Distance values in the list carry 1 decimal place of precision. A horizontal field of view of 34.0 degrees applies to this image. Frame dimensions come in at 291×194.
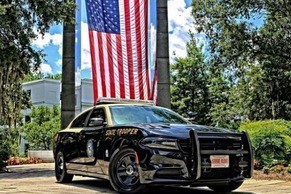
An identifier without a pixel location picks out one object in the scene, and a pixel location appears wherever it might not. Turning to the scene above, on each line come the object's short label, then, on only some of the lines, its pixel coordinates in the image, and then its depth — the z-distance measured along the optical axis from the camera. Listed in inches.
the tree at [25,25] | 513.0
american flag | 585.6
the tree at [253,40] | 840.9
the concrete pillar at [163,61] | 613.3
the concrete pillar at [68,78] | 625.9
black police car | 265.4
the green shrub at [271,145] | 459.5
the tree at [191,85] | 1445.6
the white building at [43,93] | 1798.7
